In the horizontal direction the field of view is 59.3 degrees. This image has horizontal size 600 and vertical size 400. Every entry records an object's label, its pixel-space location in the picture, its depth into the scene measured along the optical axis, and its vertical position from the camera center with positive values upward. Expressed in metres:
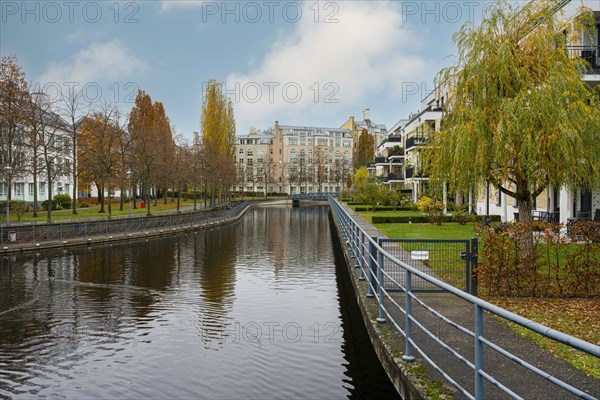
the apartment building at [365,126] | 136.50 +17.69
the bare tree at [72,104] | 40.73 +7.03
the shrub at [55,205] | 51.97 -1.10
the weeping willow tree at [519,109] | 12.50 +1.99
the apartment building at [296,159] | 124.12 +7.98
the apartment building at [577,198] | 19.56 -0.35
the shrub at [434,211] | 29.08 -1.13
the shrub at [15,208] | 34.84 -0.92
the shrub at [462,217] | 29.22 -1.46
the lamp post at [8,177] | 30.74 +1.05
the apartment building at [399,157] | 46.03 +4.25
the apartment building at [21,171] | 34.06 +1.56
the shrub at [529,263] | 9.76 -1.38
